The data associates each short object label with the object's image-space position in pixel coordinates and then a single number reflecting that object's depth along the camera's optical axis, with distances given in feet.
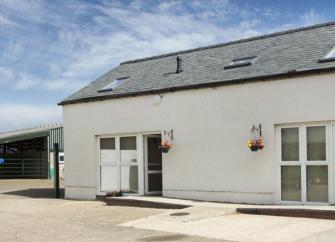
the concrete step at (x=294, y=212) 33.81
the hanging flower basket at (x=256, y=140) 40.98
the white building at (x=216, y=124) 39.55
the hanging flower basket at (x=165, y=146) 47.21
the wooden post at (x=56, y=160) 60.86
